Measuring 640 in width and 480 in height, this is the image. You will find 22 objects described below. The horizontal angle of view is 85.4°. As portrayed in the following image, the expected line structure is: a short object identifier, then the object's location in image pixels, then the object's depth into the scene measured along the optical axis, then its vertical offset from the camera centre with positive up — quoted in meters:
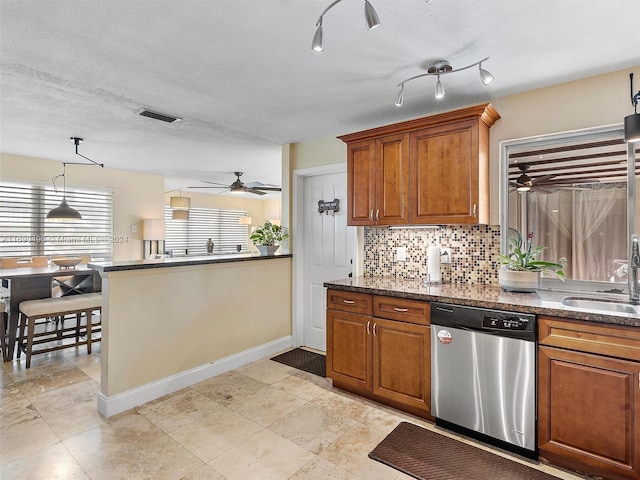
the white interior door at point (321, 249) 3.94 -0.13
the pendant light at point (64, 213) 4.39 +0.34
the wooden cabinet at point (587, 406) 1.81 -0.94
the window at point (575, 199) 2.45 +0.29
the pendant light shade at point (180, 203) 6.85 +0.72
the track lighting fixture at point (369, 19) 1.41 +0.92
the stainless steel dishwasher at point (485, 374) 2.08 -0.88
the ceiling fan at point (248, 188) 5.72 +0.86
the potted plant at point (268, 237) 4.09 +0.02
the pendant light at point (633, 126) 2.16 +0.69
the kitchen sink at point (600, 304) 2.13 -0.44
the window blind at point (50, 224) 4.80 +0.24
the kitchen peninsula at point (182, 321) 2.69 -0.76
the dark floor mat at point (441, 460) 1.97 -1.35
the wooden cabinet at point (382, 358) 2.52 -0.95
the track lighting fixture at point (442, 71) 2.22 +1.12
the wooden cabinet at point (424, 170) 2.64 +0.56
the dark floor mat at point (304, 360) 3.53 -1.33
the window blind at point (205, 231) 8.20 +0.19
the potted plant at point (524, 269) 2.48 -0.24
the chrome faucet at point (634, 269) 2.21 -0.22
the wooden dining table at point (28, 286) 3.70 -0.52
